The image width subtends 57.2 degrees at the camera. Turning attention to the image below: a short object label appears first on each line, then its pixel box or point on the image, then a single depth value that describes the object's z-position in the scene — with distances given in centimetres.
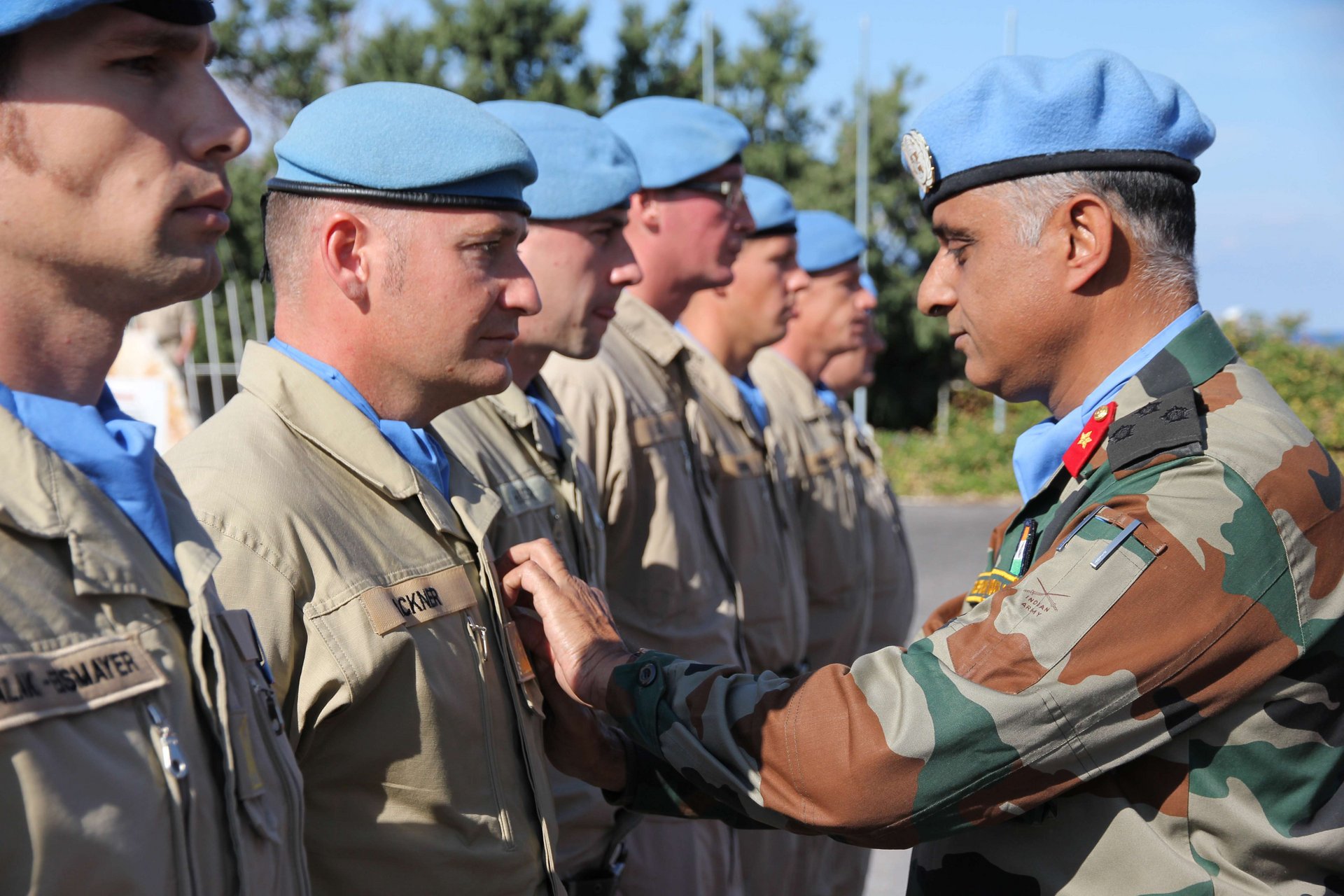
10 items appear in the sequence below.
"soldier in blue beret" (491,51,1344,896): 187
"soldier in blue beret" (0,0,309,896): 117
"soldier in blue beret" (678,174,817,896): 454
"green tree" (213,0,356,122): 2339
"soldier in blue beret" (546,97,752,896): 365
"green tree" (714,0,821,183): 2425
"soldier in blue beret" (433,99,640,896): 286
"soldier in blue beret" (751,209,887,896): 548
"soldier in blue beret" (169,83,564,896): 185
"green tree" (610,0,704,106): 2317
